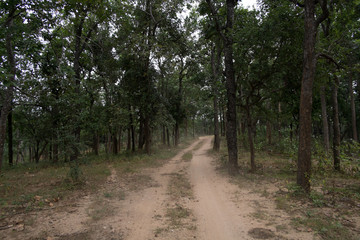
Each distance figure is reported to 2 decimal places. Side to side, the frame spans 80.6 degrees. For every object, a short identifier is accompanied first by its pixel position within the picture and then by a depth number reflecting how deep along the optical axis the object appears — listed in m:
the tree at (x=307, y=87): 6.66
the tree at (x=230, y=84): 10.22
